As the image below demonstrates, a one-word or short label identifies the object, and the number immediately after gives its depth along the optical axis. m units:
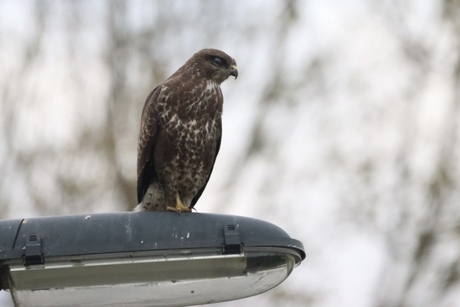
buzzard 14.83
